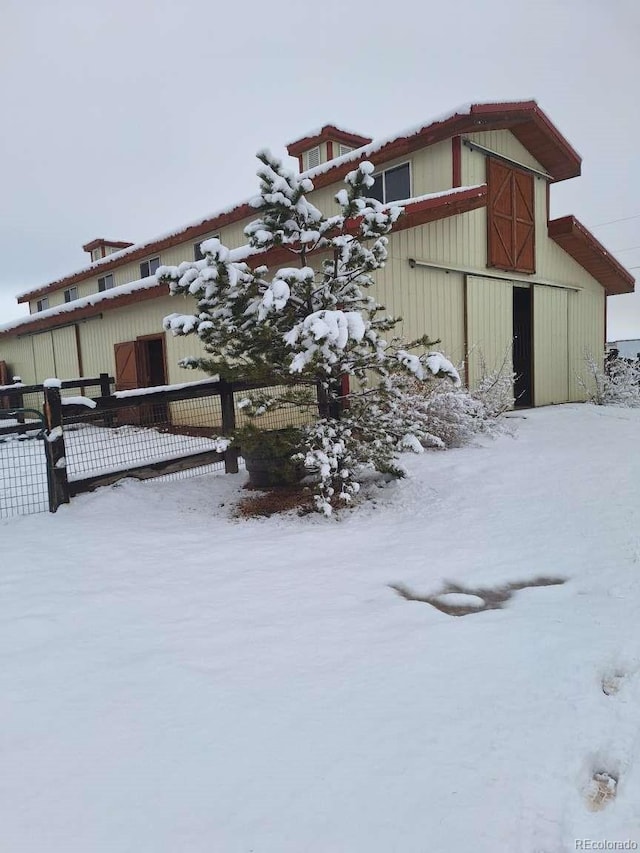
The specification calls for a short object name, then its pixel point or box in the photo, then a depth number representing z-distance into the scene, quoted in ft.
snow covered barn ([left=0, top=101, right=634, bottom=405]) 29.09
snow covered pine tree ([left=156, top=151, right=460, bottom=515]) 14.39
